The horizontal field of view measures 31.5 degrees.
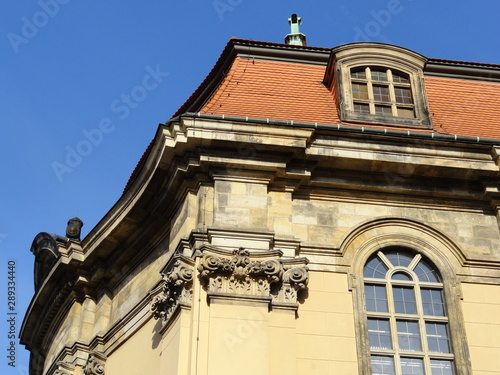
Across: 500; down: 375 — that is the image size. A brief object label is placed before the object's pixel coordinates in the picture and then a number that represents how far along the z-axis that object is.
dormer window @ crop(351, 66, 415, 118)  16.42
